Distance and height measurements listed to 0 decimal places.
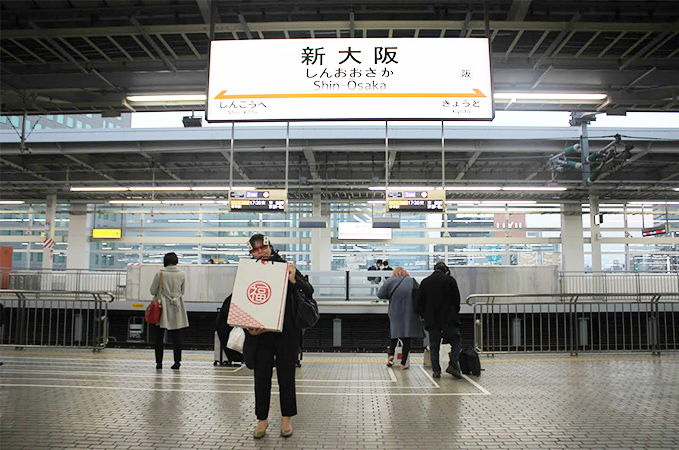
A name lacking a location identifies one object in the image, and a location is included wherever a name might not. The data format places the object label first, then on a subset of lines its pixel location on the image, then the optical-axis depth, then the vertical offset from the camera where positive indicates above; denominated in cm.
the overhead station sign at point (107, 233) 2667 +140
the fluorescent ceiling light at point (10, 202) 2495 +277
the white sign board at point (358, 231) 2397 +144
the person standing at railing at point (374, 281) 1489 -52
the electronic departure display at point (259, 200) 1438 +169
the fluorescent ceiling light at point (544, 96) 856 +275
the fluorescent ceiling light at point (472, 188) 1933 +283
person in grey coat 771 -69
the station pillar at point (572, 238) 2608 +132
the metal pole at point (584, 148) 1564 +348
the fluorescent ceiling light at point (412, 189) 1495 +210
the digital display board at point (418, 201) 1471 +174
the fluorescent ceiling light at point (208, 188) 2033 +288
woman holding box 429 -80
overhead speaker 1174 +314
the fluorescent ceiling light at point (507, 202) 2400 +291
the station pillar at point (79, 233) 2697 +141
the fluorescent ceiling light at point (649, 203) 2516 +306
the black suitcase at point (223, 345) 640 -121
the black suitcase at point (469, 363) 727 -138
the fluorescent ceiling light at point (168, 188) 2047 +285
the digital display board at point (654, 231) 2412 +161
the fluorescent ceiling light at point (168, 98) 881 +275
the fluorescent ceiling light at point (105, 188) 2053 +284
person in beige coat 755 -61
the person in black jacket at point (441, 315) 717 -71
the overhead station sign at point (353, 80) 631 +221
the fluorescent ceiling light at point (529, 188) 2045 +296
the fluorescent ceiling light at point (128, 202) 2430 +279
